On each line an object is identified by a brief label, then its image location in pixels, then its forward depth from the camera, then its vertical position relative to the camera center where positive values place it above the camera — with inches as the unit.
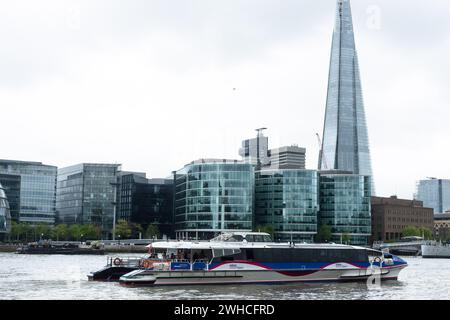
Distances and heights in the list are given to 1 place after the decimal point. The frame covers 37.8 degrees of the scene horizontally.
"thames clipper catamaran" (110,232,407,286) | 1903.3 -96.3
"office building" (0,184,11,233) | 7175.2 +143.0
